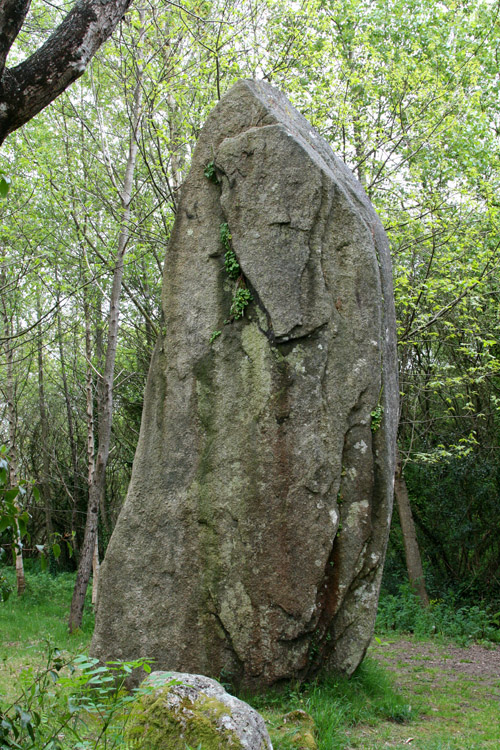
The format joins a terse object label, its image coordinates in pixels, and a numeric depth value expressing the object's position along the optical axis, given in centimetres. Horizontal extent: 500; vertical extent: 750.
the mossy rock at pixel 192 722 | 328
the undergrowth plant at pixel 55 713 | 224
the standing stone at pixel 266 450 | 530
